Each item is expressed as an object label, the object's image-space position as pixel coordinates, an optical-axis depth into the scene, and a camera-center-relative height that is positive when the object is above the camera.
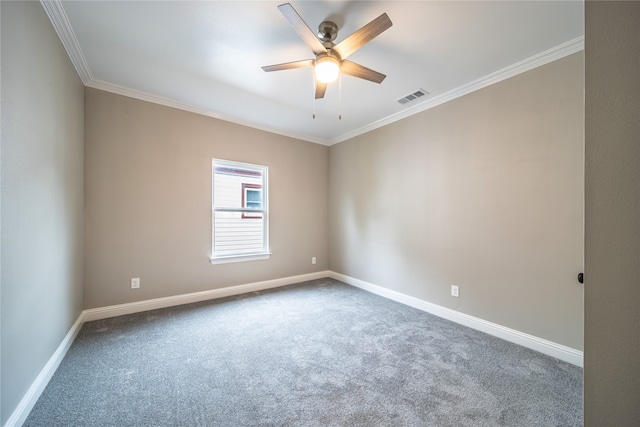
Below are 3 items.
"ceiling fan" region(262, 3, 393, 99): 1.55 +1.21
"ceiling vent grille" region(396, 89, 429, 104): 2.84 +1.42
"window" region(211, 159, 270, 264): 3.62 +0.01
